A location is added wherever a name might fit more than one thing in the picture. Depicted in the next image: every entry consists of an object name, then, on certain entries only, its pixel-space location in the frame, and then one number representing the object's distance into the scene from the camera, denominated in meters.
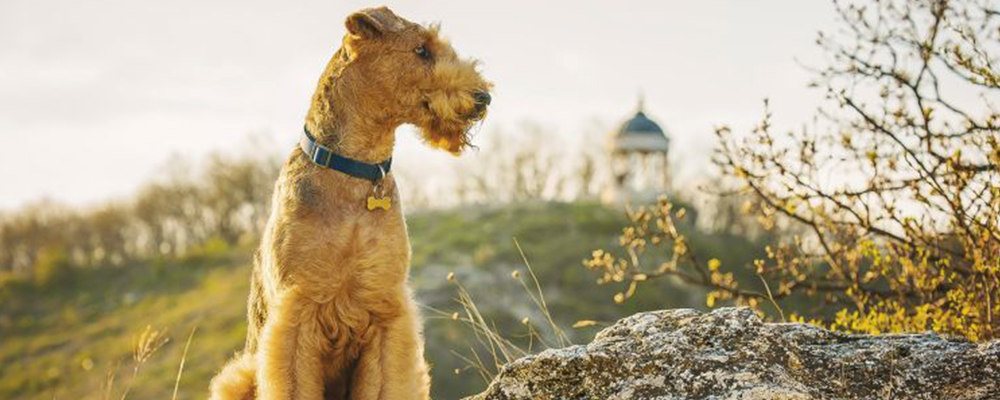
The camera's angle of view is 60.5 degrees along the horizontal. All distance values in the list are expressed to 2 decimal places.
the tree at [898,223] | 4.00
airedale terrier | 3.75
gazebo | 38.69
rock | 2.87
